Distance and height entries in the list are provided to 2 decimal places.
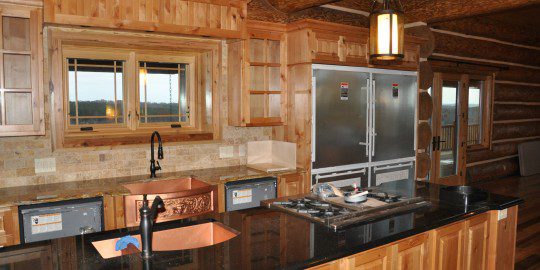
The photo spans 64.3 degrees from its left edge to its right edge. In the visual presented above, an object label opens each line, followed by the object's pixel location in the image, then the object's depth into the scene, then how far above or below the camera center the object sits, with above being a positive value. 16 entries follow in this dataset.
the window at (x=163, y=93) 4.27 +0.19
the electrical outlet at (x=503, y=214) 2.95 -0.71
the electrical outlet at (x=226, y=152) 4.59 -0.43
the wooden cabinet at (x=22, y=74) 3.19 +0.28
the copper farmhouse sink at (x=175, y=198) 3.39 -0.72
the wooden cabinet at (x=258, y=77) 4.32 +0.37
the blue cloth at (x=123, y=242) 1.97 -0.60
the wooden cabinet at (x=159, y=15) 3.30 +0.81
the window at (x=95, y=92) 3.88 +0.18
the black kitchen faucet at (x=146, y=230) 1.83 -0.51
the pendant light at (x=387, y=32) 2.38 +0.44
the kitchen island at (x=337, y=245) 1.79 -0.62
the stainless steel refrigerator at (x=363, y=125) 4.53 -0.15
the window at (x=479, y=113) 7.38 -0.03
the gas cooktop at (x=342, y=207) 2.35 -0.57
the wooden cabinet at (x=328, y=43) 4.38 +0.72
